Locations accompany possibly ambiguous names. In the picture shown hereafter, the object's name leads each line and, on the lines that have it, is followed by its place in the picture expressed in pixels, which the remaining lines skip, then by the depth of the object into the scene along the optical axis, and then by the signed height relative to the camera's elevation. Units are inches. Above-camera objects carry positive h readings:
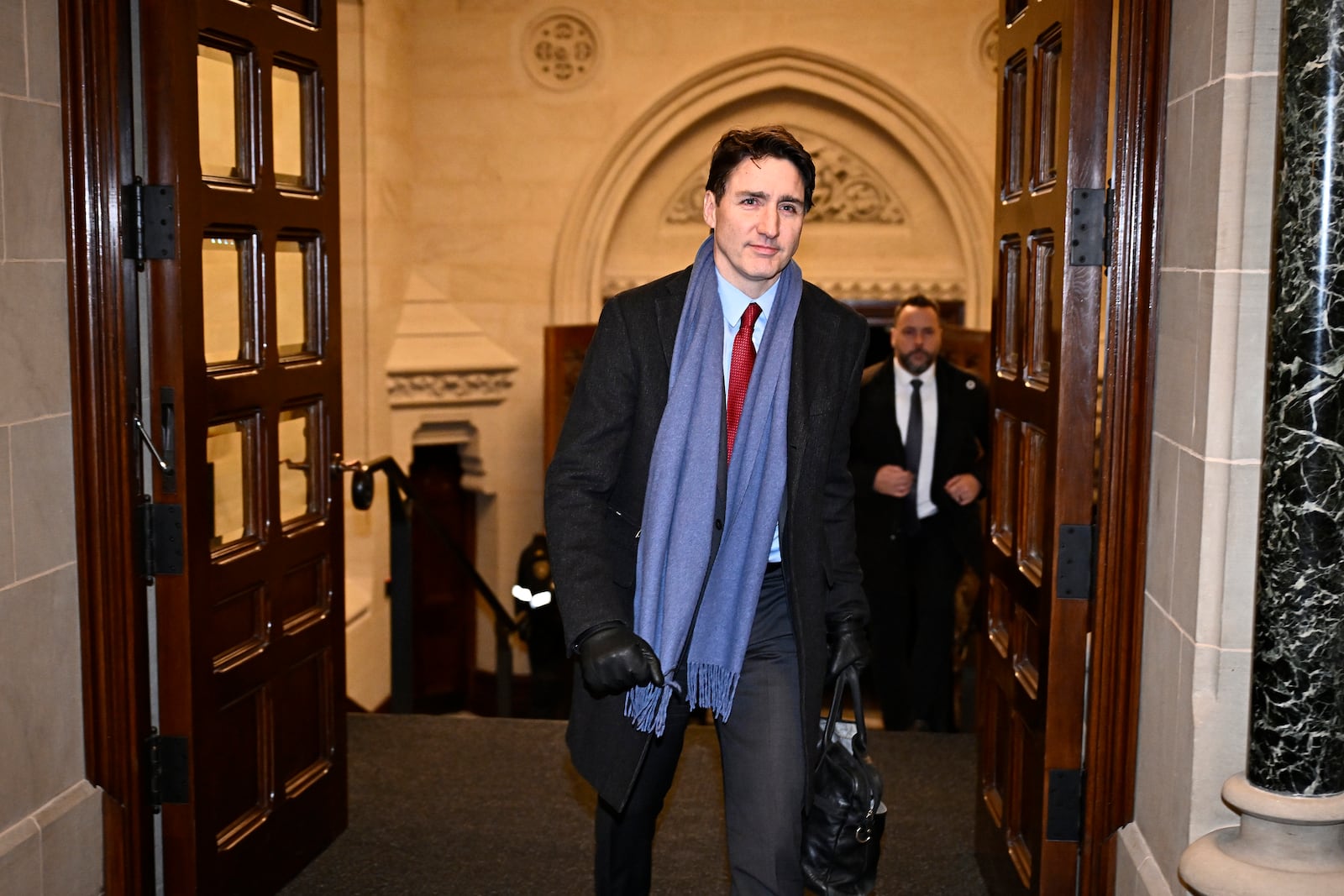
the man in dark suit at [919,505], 190.7 -26.7
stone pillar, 82.7 -13.3
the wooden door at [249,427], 113.7 -11.8
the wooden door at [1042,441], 108.0 -11.4
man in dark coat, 91.8 -14.0
